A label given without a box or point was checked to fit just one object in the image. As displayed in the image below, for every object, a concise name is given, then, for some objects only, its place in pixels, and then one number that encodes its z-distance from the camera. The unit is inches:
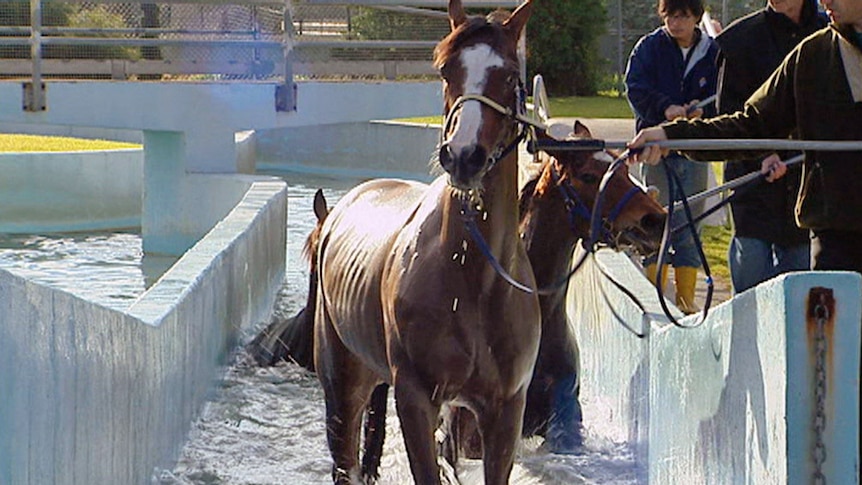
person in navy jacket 695.9
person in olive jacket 398.9
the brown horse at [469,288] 430.0
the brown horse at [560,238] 547.4
